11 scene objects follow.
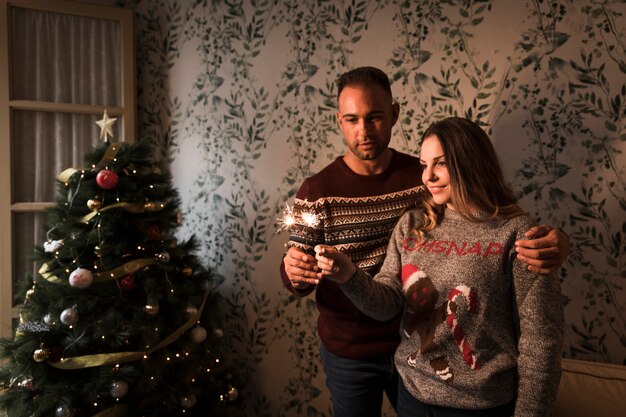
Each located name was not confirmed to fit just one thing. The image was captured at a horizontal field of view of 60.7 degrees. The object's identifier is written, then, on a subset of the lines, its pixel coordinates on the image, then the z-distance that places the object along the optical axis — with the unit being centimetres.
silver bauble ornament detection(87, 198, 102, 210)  195
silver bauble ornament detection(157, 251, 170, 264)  208
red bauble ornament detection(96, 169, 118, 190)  196
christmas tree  189
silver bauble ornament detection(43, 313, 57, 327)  191
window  256
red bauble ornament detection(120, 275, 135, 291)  199
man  150
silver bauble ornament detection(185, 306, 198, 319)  213
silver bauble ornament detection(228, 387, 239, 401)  234
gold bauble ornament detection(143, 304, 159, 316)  198
